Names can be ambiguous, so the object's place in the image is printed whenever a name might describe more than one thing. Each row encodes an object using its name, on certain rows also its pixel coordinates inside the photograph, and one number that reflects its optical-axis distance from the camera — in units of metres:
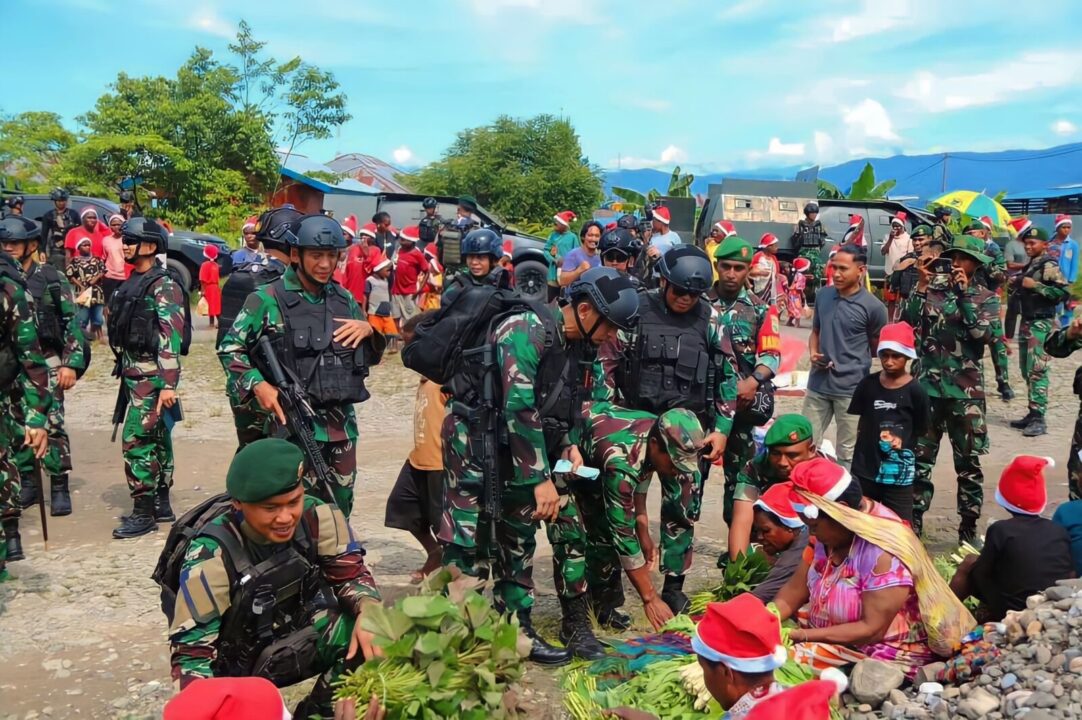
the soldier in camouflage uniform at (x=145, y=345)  6.02
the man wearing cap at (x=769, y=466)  4.74
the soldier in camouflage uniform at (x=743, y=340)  5.55
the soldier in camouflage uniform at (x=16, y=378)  5.11
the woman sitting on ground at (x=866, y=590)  3.57
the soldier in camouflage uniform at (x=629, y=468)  4.47
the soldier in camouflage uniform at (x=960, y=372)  6.13
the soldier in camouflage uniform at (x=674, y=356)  4.73
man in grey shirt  6.30
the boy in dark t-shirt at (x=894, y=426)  5.34
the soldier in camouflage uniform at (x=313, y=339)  4.58
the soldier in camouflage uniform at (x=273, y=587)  2.87
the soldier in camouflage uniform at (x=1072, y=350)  5.30
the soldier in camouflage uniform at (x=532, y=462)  4.09
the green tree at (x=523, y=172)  30.77
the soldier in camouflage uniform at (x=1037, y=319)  9.00
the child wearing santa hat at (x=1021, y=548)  3.86
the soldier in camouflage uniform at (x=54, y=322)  5.99
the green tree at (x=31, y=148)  23.86
